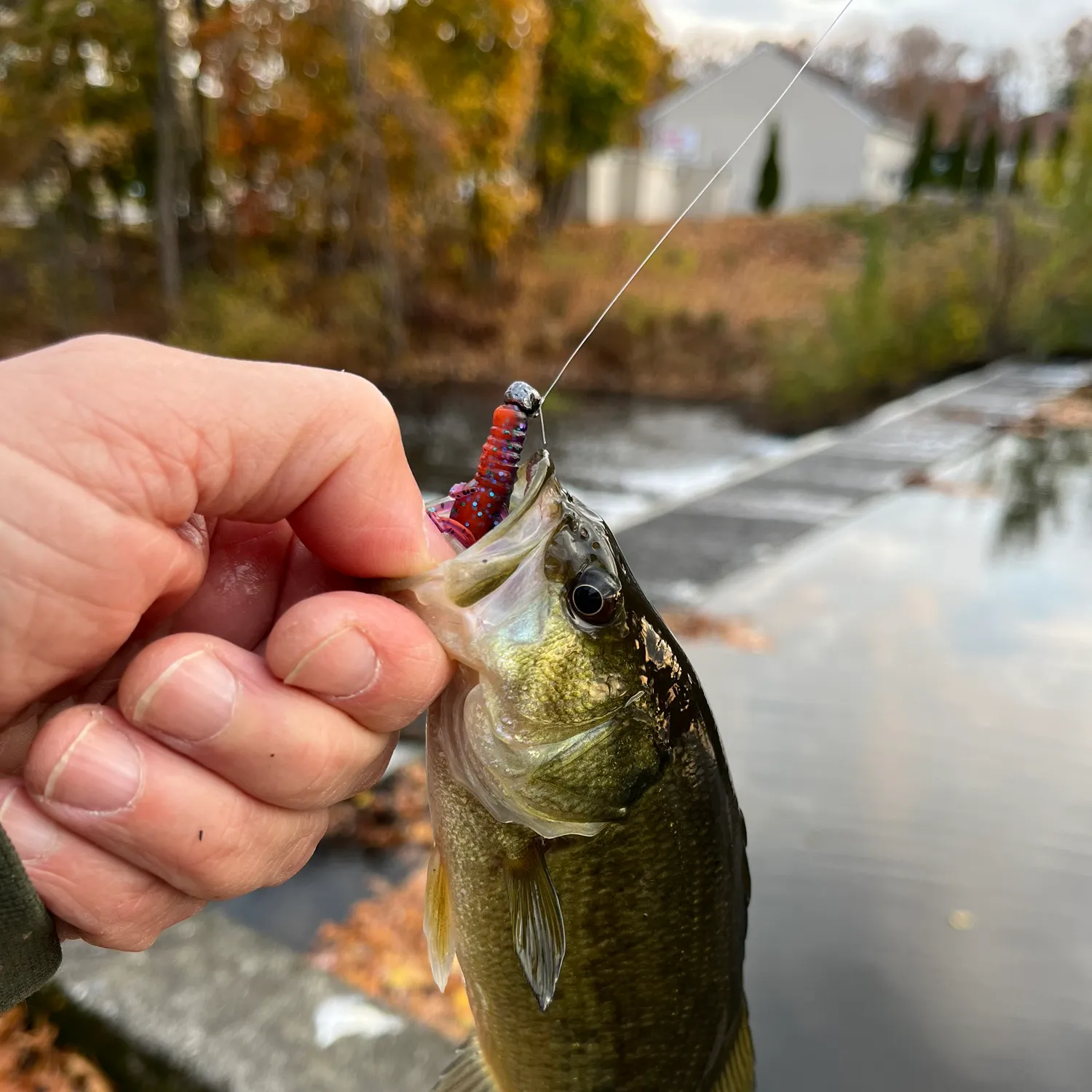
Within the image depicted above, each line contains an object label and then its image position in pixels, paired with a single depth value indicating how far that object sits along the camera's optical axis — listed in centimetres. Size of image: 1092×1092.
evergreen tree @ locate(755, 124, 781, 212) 3053
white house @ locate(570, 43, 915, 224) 3328
